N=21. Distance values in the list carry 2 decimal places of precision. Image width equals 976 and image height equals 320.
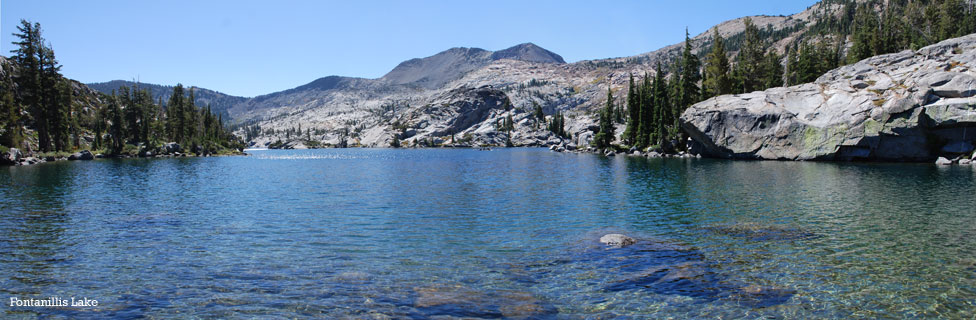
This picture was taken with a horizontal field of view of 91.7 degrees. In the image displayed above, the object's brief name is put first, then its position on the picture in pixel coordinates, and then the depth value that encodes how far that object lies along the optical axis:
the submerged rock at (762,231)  23.48
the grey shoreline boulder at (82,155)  98.93
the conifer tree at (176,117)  144.75
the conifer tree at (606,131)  138.36
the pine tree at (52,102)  95.19
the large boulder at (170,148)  130.88
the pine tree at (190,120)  149.62
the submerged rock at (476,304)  13.57
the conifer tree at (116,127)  116.00
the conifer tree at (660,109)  115.50
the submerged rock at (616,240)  21.94
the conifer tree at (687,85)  115.06
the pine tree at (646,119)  122.56
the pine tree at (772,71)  124.00
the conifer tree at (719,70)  118.00
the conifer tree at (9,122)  83.94
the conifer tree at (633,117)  134.00
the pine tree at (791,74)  145.41
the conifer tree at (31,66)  92.88
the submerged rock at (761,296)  14.29
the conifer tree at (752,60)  127.44
